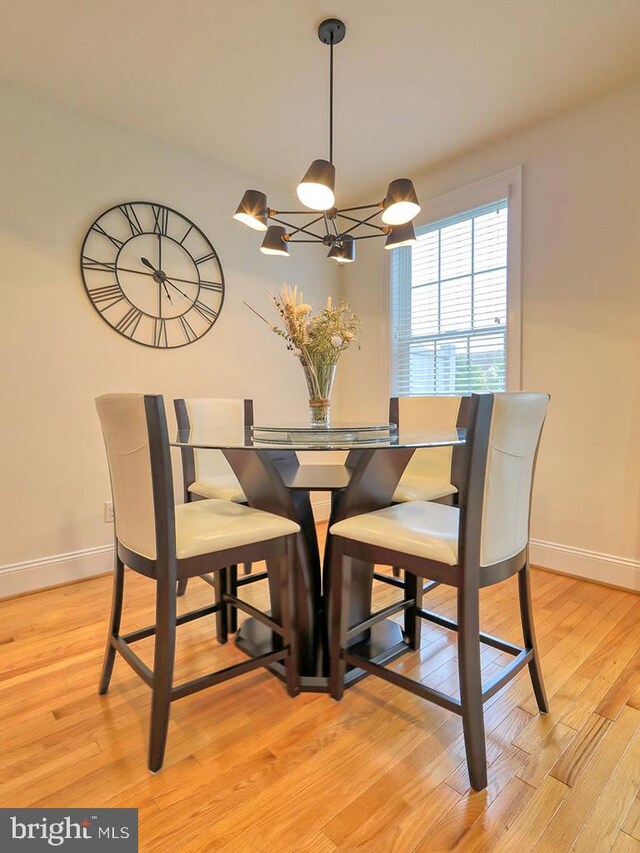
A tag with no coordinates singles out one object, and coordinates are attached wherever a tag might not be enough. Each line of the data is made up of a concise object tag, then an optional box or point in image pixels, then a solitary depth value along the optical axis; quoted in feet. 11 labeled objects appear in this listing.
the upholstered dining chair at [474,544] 3.89
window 9.70
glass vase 6.50
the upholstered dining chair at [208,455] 7.69
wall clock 8.72
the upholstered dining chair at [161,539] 4.07
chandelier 5.64
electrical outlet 9.00
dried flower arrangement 6.23
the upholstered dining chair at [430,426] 7.45
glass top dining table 5.31
